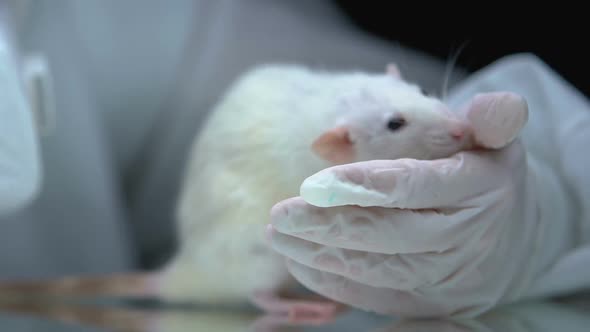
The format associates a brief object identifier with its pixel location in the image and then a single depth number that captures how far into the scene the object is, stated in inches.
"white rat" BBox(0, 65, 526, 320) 25.8
